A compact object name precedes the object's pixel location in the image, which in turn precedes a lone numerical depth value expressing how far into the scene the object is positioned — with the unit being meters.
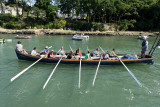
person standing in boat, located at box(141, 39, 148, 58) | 15.13
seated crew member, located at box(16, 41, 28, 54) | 15.72
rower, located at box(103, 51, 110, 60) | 14.58
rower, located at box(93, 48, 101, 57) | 15.93
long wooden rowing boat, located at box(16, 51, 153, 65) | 14.30
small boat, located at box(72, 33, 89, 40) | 37.46
